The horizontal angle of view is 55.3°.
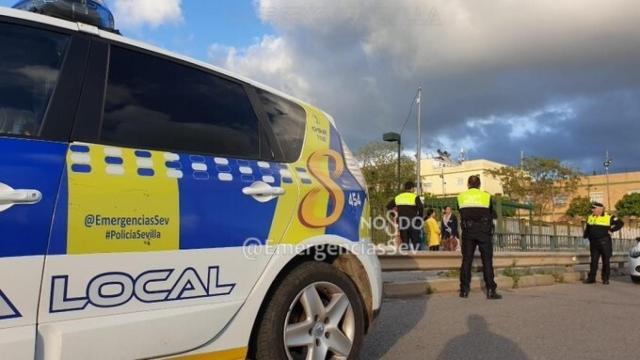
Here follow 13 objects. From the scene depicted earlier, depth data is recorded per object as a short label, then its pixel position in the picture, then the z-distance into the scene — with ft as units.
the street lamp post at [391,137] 57.07
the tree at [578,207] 198.14
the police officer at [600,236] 39.81
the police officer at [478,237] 28.22
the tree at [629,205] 216.33
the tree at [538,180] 190.08
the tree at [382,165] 139.44
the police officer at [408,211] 38.68
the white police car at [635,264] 41.19
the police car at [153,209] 8.00
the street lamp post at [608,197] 257.16
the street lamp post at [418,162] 86.23
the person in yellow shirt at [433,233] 44.47
